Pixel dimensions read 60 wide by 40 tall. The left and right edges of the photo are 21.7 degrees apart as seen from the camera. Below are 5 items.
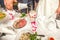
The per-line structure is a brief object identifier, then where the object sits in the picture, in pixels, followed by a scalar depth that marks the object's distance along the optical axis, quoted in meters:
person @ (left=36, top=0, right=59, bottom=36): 0.90
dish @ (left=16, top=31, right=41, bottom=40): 0.87
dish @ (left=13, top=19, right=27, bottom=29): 0.94
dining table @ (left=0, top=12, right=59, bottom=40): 0.88
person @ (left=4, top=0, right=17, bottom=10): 1.04
